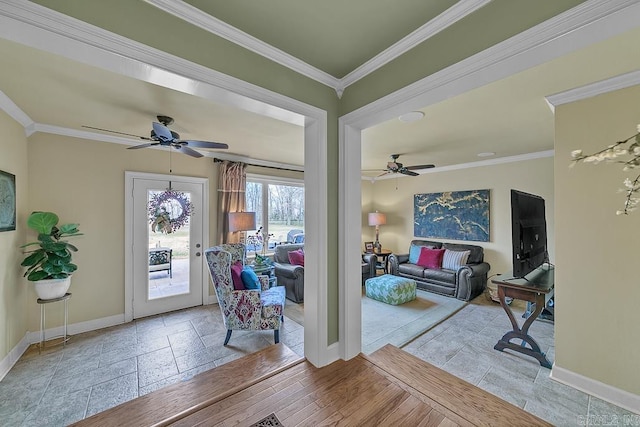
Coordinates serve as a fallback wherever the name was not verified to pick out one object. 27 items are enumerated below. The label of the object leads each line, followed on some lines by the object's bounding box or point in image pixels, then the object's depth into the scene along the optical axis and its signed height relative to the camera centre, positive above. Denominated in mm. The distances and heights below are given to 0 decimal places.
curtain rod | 4207 +977
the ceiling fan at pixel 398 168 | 3953 +765
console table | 2480 -872
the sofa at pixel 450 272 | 4379 -1120
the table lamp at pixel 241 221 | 3914 -86
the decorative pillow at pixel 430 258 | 5004 -894
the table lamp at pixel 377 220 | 6207 -129
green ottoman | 4121 -1290
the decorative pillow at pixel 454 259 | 4707 -872
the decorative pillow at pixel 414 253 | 5418 -868
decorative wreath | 3676 +81
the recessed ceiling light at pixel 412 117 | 2556 +1056
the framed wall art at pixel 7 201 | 2291 +156
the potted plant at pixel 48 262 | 2619 -482
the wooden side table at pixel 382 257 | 6105 -1087
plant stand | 2686 -1191
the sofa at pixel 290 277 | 4285 -1107
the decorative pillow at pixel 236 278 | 2889 -739
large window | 4902 +135
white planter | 2660 -782
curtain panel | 4242 +379
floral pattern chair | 2793 -1005
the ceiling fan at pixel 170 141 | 2264 +768
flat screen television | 2309 -192
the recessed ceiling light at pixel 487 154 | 4207 +1066
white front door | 3586 -465
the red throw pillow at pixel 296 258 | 4621 -807
